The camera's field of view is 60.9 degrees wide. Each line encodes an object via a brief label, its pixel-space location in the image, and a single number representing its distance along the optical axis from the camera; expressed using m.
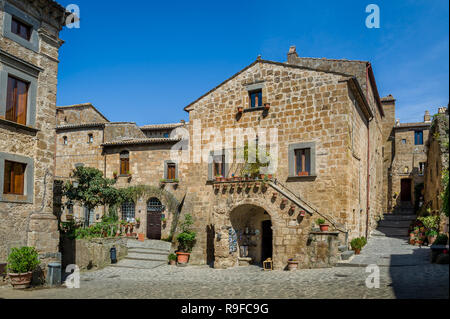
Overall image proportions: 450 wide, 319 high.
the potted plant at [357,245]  16.86
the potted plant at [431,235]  16.39
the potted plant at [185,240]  20.47
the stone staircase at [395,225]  23.33
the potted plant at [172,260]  20.66
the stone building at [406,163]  33.11
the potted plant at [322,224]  15.57
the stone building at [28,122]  13.73
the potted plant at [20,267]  13.08
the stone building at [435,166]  16.99
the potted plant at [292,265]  15.83
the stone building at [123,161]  26.17
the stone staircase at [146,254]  20.09
